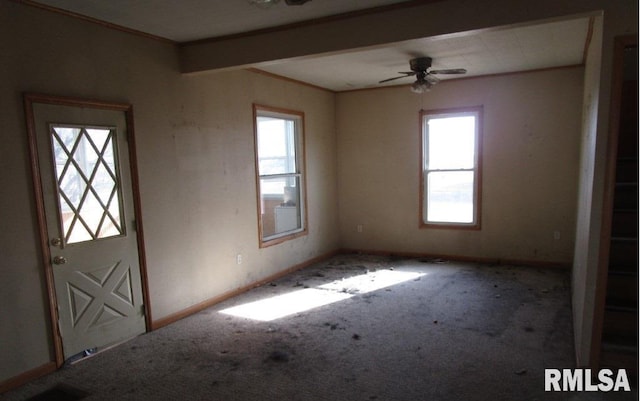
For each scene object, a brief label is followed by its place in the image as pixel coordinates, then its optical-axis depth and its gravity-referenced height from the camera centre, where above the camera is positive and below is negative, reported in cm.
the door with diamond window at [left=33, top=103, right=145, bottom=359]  309 -48
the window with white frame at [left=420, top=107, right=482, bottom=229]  593 -25
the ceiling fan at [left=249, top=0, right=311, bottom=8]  286 +106
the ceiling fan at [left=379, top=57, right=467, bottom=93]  457 +86
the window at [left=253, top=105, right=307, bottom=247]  543 -24
